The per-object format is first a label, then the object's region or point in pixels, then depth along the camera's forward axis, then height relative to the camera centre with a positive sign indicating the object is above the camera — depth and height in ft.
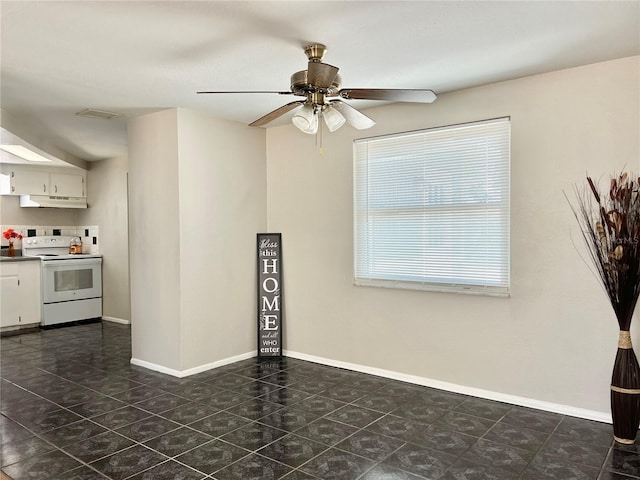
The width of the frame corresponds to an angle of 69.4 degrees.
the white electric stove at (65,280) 20.62 -1.97
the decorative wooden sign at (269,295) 15.87 -2.04
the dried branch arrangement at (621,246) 8.94 -0.27
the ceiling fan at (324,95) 8.25 +2.59
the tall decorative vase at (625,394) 9.05 -3.18
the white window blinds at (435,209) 11.59 +0.69
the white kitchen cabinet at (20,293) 19.65 -2.39
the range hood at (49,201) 21.71 +1.76
